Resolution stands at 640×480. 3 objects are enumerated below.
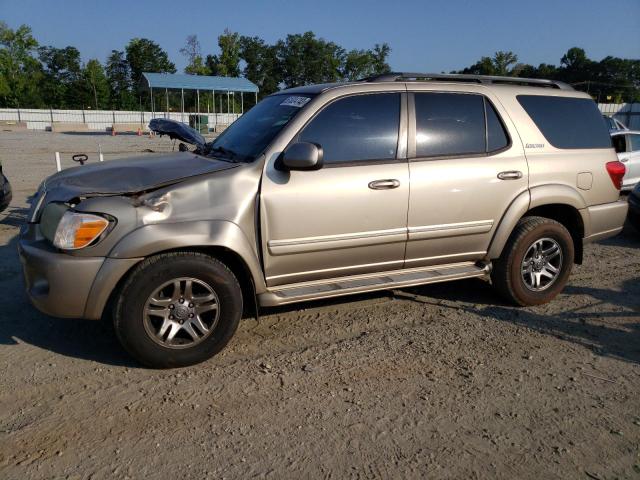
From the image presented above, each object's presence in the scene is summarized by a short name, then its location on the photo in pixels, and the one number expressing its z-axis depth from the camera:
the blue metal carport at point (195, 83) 41.09
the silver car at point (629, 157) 10.55
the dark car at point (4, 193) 6.94
